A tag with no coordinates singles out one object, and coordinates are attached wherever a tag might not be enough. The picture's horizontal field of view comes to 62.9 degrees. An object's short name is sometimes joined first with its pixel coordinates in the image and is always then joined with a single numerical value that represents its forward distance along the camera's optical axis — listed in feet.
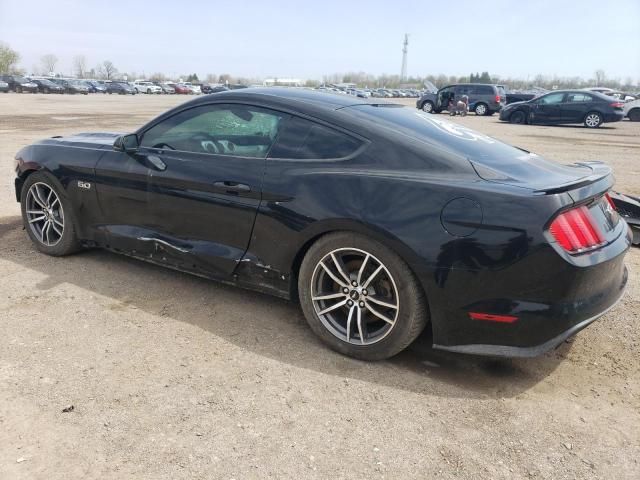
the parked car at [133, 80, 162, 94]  225.97
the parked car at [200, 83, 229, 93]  220.84
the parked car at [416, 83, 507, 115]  95.09
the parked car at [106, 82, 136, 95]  207.00
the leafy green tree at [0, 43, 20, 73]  313.73
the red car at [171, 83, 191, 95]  238.48
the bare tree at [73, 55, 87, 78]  515.50
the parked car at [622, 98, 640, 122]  86.68
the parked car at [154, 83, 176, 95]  237.86
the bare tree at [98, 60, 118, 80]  502.79
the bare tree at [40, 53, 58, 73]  502.38
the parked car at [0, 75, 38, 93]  170.91
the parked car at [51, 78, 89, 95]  181.56
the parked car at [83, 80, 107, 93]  201.67
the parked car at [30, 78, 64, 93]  175.73
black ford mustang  8.61
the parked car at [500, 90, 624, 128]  69.62
